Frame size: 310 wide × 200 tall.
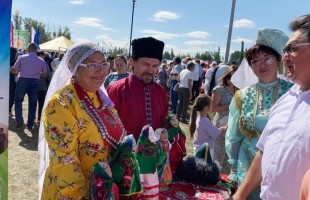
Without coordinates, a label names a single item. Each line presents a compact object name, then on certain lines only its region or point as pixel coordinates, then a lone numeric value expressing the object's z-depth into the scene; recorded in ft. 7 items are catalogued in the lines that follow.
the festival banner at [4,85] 7.56
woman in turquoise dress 7.51
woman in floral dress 5.86
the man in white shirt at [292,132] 4.61
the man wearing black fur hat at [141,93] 8.45
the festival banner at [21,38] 59.60
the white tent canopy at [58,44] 55.86
